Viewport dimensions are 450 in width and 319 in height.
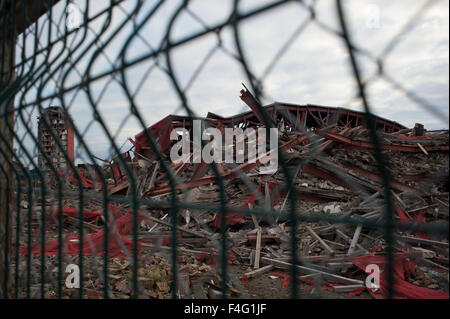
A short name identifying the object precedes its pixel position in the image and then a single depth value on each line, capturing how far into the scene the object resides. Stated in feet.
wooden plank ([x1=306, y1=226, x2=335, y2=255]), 14.45
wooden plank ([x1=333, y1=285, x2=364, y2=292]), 11.39
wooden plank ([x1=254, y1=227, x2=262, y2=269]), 14.23
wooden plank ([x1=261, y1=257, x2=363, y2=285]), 11.82
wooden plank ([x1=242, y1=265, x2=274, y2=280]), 12.89
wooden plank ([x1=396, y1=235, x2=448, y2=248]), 10.14
